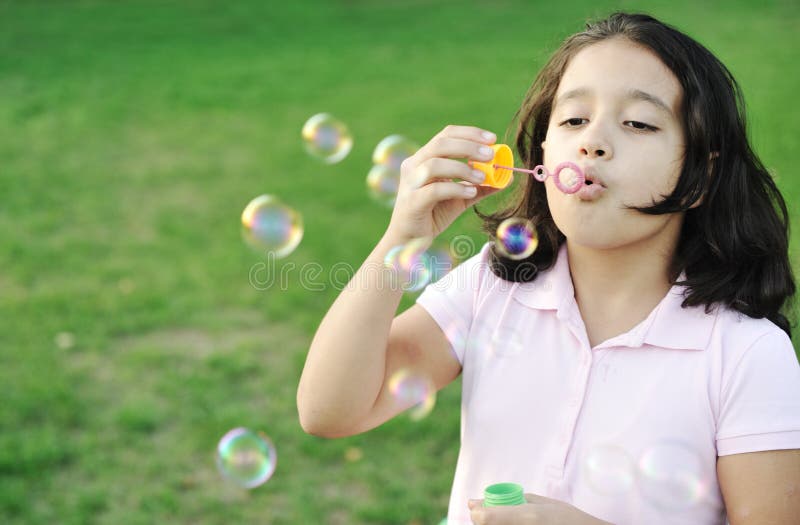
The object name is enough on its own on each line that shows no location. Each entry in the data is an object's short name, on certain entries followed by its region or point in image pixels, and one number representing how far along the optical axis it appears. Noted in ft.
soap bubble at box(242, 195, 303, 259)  7.95
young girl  4.93
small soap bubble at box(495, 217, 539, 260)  5.91
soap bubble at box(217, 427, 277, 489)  7.50
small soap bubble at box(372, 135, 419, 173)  7.84
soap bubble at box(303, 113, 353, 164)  8.95
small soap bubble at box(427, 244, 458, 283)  6.69
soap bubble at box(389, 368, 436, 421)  5.68
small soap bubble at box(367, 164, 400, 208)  7.75
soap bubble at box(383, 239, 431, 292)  5.35
